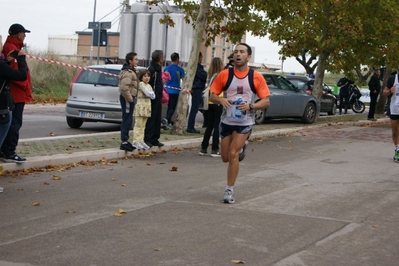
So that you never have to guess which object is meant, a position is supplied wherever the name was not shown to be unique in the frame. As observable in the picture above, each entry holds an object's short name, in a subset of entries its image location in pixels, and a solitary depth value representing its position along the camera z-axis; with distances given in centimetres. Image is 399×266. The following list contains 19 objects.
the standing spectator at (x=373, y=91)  2972
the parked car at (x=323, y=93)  3350
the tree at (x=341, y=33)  2797
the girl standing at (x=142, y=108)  1511
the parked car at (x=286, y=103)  2509
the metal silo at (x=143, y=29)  3319
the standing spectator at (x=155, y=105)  1571
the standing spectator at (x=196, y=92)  1978
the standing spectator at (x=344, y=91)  3756
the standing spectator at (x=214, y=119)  1548
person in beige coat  1470
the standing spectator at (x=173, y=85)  2030
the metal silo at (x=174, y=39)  3431
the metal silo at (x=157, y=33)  3312
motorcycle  3862
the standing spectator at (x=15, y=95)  1191
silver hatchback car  1975
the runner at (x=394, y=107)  1570
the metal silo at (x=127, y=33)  3403
